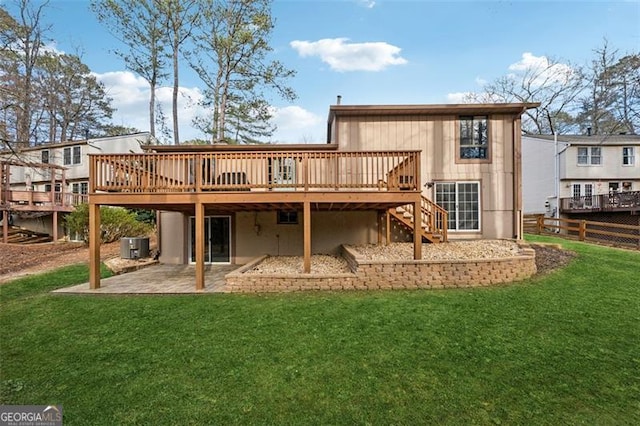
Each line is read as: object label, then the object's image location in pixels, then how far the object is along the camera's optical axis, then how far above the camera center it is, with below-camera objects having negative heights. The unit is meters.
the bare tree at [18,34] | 11.16 +7.20
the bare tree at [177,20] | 17.19 +11.47
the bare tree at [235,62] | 17.16 +9.12
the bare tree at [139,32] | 16.89 +10.73
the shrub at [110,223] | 13.67 -0.39
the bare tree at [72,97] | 21.83 +9.61
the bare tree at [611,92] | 18.22 +8.52
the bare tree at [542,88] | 25.16 +10.83
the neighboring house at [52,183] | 16.12 +2.19
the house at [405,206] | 10.05 +0.62
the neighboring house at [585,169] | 20.28 +2.92
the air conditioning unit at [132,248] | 10.45 -1.15
